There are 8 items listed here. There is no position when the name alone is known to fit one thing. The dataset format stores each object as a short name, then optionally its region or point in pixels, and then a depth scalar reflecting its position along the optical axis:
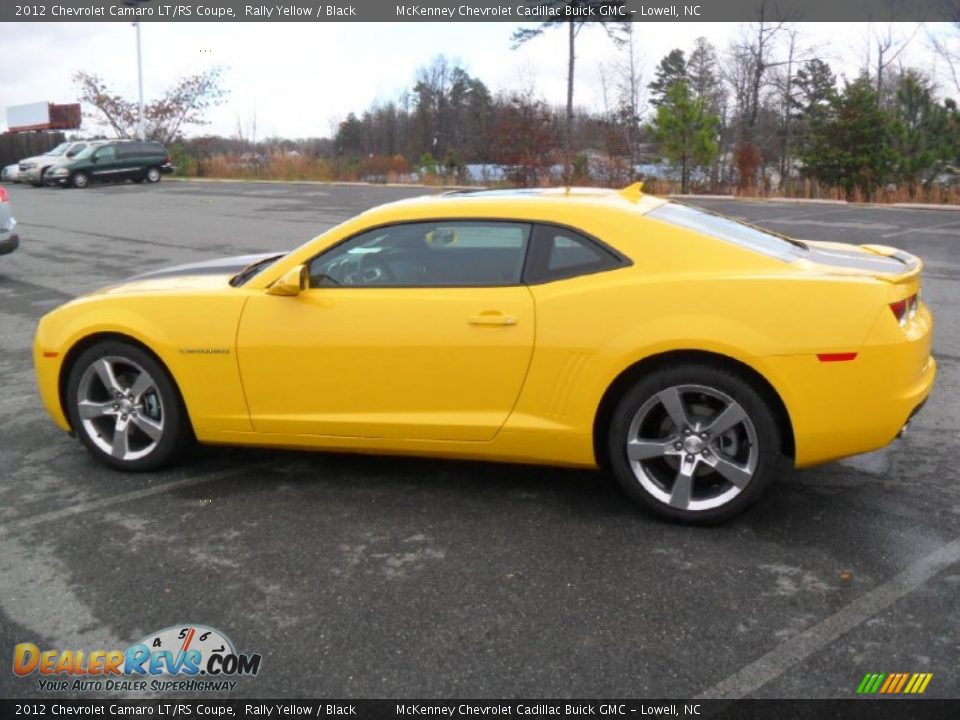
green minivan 34.84
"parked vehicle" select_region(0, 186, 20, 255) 11.70
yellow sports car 3.86
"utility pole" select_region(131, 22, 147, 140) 43.09
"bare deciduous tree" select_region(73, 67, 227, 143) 46.88
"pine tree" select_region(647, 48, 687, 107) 44.31
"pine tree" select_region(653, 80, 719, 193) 24.55
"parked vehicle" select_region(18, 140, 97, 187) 35.44
